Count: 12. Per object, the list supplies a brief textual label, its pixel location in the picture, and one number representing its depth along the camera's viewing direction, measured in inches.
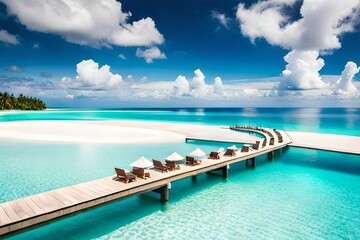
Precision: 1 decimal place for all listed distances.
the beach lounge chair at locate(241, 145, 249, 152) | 792.9
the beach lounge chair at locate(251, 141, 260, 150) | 842.3
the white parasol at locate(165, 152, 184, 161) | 577.6
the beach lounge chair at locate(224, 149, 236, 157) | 732.0
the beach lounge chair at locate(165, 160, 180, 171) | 559.8
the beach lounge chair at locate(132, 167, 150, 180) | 494.3
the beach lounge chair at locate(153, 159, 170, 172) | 544.9
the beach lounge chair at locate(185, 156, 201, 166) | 612.4
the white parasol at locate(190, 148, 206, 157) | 654.3
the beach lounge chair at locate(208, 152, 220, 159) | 679.7
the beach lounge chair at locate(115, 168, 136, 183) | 469.1
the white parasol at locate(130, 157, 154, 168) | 500.4
